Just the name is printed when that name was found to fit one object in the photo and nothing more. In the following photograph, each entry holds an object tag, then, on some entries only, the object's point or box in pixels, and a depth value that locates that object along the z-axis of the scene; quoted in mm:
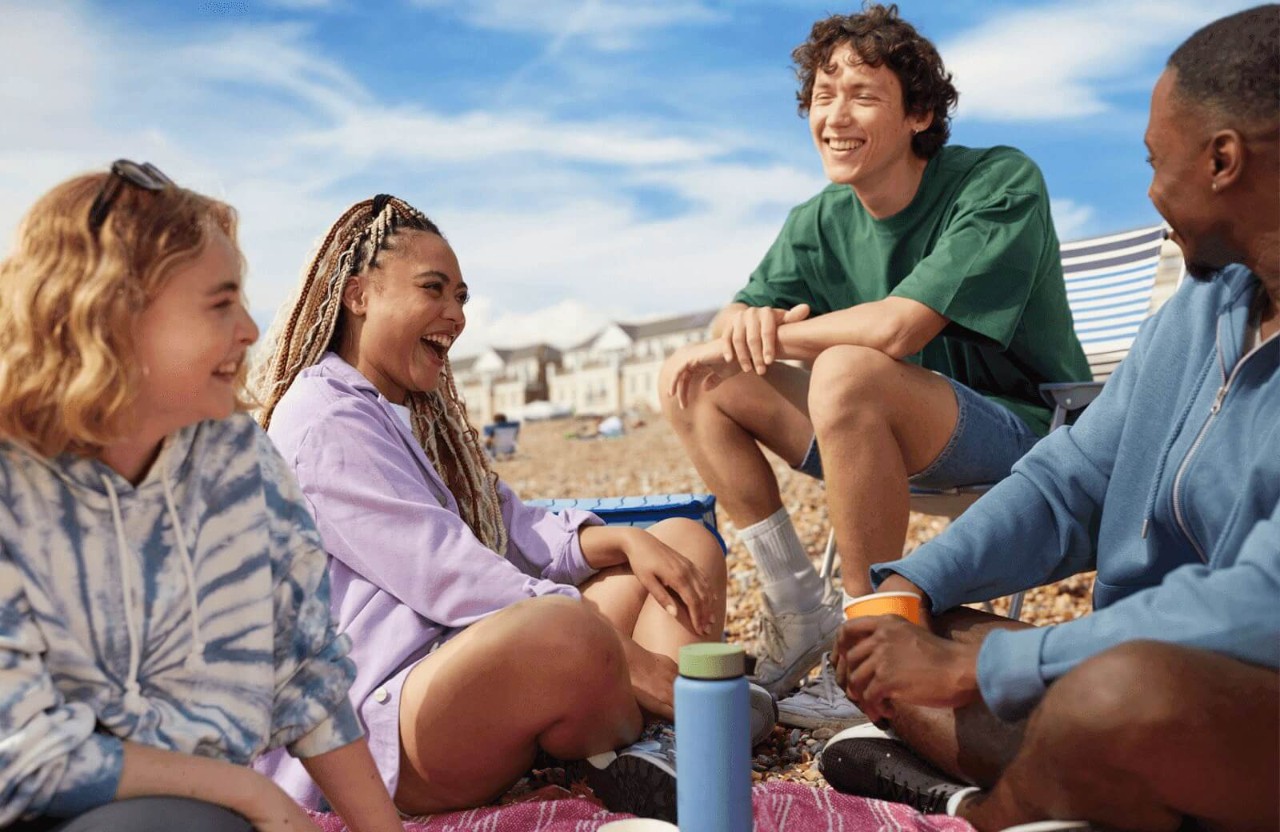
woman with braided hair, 2416
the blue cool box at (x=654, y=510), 3623
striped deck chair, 4855
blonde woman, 1668
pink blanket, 2408
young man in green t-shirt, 3338
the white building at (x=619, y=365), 56250
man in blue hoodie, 1762
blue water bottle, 1823
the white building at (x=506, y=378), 63094
